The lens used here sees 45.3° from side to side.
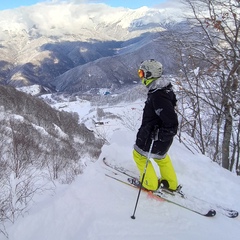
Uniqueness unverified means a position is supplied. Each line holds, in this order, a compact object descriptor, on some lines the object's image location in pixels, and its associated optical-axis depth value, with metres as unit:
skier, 4.40
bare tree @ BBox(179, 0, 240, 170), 7.44
